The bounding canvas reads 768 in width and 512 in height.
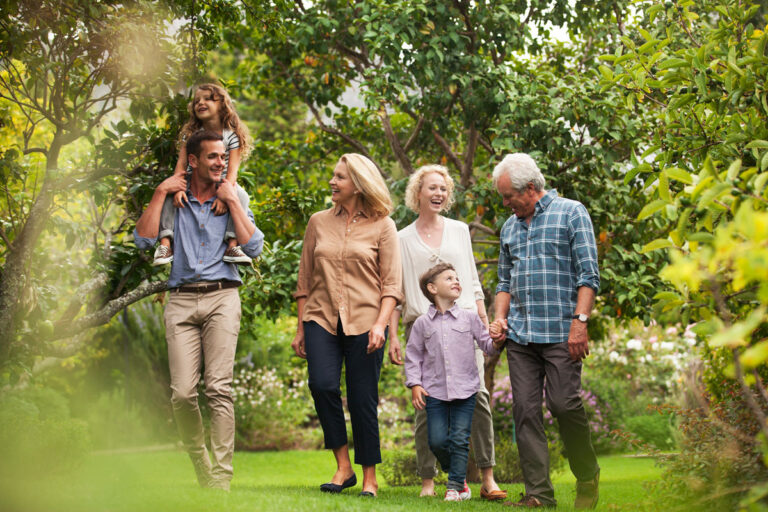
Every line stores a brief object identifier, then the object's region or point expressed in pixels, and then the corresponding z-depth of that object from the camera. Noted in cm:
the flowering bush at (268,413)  1330
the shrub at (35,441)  551
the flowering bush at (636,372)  1245
